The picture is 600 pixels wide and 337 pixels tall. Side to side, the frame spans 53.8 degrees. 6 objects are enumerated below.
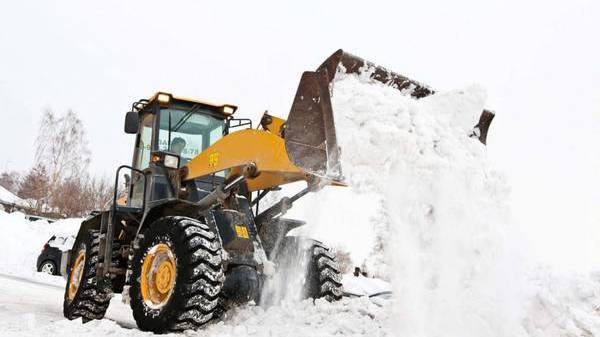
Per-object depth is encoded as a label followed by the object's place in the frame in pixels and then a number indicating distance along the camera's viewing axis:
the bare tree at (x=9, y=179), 79.19
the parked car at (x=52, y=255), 15.10
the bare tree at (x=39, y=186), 35.78
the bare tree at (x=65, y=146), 38.94
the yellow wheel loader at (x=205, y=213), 4.57
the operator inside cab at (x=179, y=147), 6.61
